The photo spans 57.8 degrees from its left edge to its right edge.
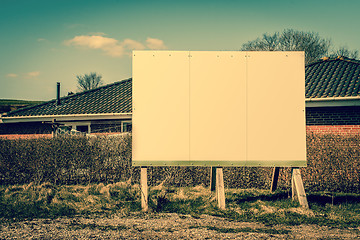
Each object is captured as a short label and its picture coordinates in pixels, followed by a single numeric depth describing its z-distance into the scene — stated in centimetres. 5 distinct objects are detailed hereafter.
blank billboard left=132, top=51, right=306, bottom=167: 683
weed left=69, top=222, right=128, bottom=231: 544
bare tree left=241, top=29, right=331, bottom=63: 3684
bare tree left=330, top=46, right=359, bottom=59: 3734
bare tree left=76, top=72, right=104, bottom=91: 6178
